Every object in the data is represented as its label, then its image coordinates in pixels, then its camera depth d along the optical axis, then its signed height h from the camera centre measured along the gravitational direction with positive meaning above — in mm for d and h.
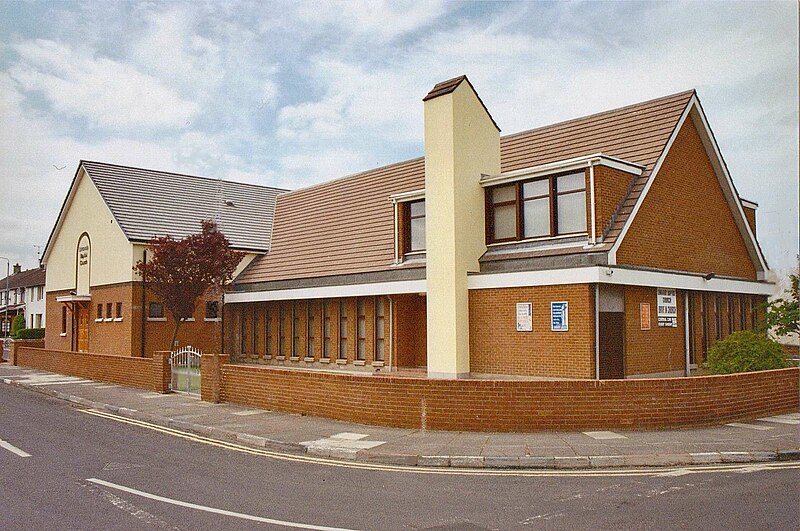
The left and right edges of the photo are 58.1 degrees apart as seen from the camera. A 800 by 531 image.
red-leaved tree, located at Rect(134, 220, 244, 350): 28297 +2003
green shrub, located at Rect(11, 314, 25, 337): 64000 -378
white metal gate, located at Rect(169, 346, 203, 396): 21031 -1561
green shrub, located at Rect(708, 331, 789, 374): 16719 -903
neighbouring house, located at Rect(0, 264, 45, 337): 68750 +2061
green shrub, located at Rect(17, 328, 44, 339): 56562 -1137
